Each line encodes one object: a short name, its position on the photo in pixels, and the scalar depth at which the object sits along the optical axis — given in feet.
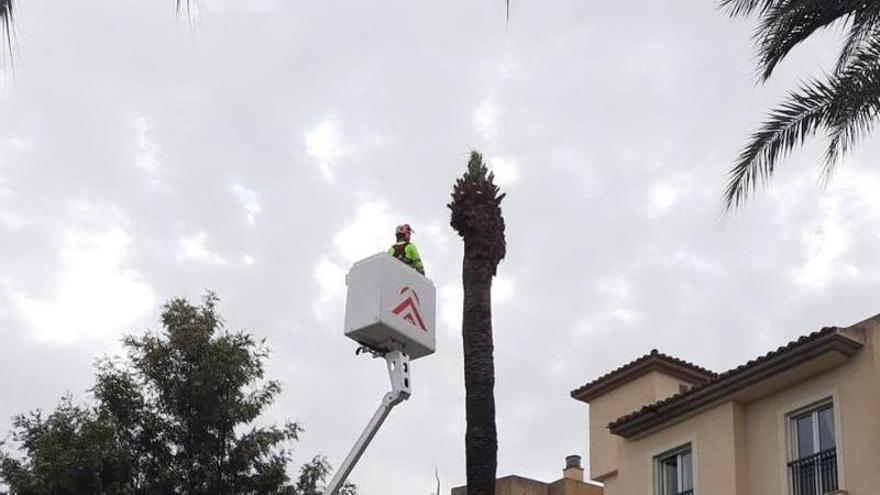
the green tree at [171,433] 93.76
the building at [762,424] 78.59
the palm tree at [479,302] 56.24
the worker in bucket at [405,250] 56.80
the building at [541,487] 95.04
